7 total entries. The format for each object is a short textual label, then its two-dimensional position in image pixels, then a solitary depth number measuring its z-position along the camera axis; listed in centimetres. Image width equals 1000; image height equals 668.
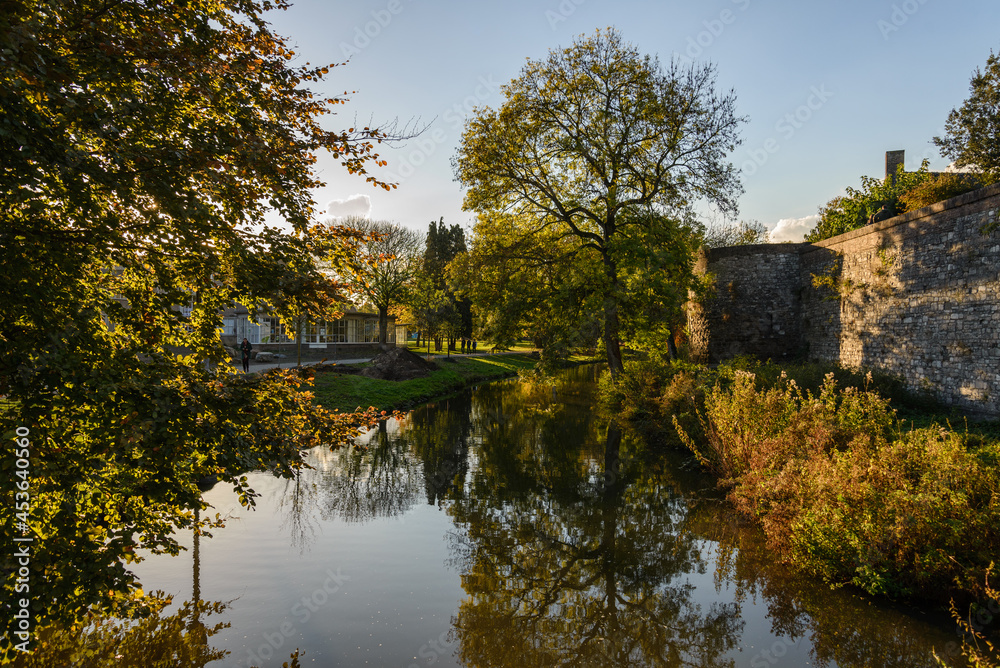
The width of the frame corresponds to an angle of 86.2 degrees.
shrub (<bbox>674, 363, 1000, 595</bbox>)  579
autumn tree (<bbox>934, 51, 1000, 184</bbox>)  1695
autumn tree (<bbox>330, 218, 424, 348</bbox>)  3641
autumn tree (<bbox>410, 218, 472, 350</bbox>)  4084
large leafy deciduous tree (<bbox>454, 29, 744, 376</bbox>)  1827
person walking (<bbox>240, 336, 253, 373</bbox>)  2333
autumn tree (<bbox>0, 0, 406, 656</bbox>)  337
